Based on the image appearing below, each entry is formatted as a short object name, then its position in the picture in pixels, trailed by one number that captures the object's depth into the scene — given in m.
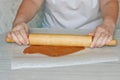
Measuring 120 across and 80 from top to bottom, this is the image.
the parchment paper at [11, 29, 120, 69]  0.99
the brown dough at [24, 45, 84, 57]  1.07
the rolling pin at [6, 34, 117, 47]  1.12
